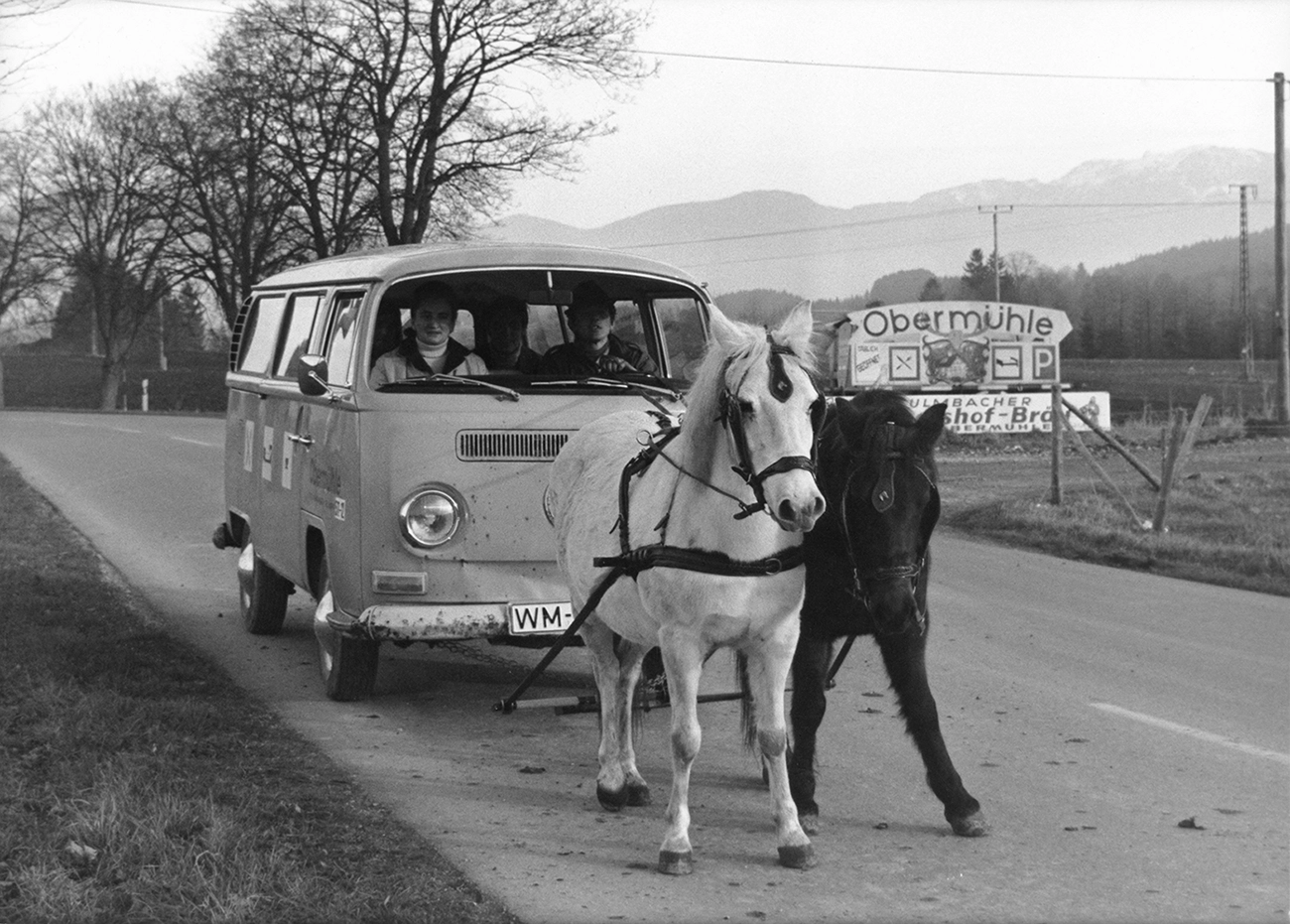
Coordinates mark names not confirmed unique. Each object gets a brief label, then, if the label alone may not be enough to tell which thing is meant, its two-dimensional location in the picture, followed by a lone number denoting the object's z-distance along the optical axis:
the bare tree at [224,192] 43.42
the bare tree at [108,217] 61.09
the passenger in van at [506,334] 8.43
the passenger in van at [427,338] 8.11
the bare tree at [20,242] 63.34
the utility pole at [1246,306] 56.83
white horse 5.09
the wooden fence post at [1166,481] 15.02
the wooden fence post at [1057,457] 17.45
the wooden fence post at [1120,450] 15.78
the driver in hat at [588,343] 8.45
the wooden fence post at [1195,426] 15.91
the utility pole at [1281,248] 33.09
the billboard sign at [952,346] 33.12
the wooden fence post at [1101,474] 16.14
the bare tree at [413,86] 38.97
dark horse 5.39
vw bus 7.76
